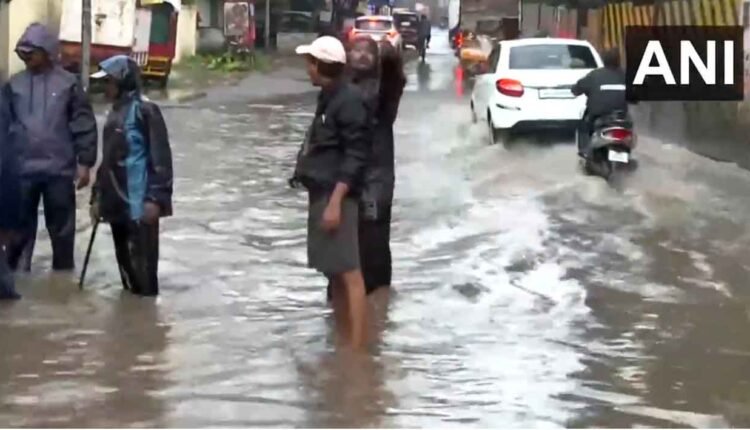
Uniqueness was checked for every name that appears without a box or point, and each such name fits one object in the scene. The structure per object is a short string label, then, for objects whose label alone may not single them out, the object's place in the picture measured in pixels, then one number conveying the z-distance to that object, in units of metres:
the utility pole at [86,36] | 24.56
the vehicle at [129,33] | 29.17
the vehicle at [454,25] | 59.09
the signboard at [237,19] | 45.53
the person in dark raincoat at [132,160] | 9.40
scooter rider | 15.90
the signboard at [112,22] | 29.75
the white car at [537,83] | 18.23
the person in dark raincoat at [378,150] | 8.89
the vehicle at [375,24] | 45.30
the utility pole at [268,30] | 51.74
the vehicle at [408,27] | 58.92
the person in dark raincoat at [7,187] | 10.02
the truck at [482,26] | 42.47
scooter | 15.64
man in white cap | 7.73
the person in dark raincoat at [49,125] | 9.98
